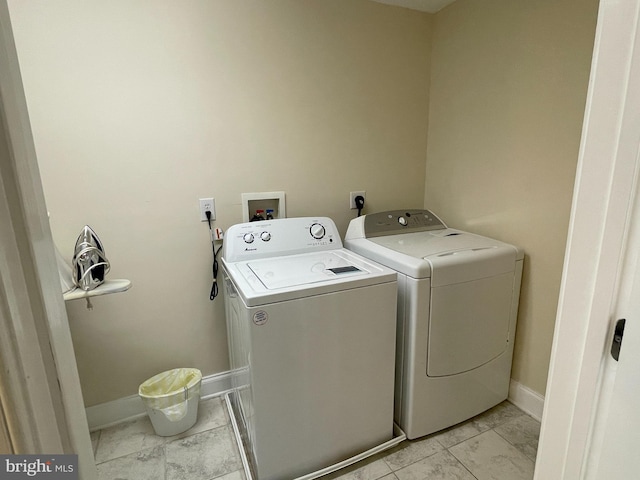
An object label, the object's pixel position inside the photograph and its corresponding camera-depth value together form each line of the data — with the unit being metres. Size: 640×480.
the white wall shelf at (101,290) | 1.34
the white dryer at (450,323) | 1.50
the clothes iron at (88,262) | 1.40
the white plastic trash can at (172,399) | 1.65
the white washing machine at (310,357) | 1.29
